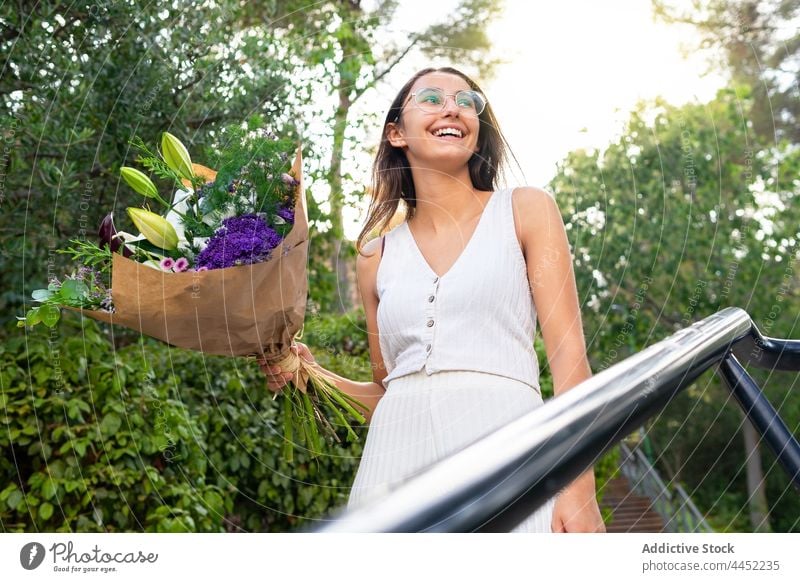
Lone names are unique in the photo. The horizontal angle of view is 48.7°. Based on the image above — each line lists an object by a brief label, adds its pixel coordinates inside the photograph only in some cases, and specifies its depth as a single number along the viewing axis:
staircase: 5.63
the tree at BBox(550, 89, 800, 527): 5.78
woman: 1.21
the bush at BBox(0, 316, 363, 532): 2.05
